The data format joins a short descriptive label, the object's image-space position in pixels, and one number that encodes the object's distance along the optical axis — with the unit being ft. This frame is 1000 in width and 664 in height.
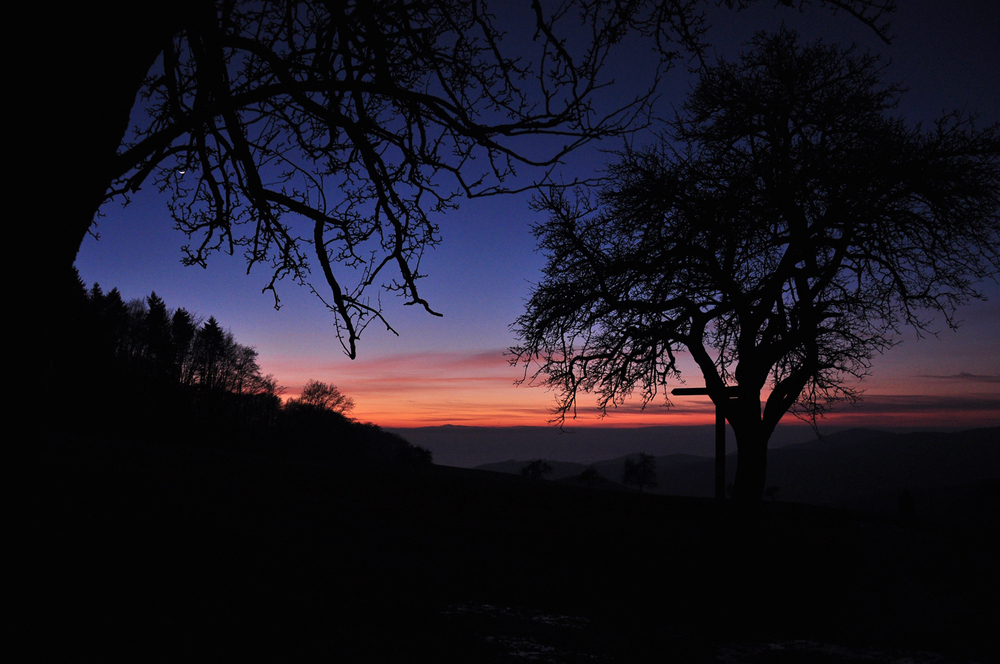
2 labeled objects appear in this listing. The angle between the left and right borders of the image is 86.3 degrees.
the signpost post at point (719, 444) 36.50
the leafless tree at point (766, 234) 32.45
